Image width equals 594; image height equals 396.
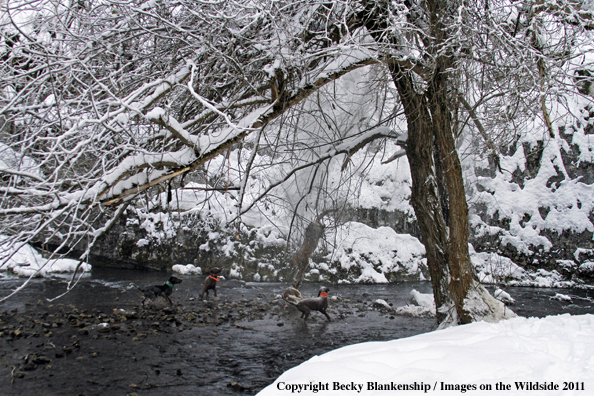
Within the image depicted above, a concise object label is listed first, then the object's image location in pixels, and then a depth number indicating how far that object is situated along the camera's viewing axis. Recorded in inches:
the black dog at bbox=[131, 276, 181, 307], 297.6
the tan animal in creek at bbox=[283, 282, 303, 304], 325.7
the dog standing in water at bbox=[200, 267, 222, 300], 338.0
